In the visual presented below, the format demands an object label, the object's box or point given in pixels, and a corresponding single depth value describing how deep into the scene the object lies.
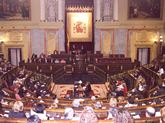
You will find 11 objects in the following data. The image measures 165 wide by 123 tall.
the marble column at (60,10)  23.59
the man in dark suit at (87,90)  13.93
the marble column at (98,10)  23.59
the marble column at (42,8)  23.42
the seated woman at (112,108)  7.10
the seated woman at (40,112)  7.06
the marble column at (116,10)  23.48
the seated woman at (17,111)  6.76
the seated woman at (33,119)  5.11
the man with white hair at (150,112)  6.46
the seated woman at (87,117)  5.09
